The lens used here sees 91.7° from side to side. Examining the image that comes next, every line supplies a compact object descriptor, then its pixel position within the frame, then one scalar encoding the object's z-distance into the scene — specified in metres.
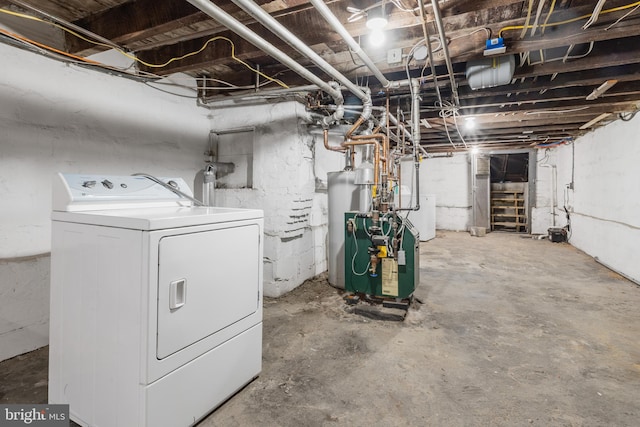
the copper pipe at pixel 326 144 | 3.46
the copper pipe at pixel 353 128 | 2.98
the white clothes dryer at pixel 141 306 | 1.27
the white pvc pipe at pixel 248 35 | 1.47
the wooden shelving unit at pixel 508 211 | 8.26
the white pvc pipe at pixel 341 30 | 1.49
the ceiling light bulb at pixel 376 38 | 1.84
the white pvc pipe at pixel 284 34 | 1.50
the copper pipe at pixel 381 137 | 3.14
